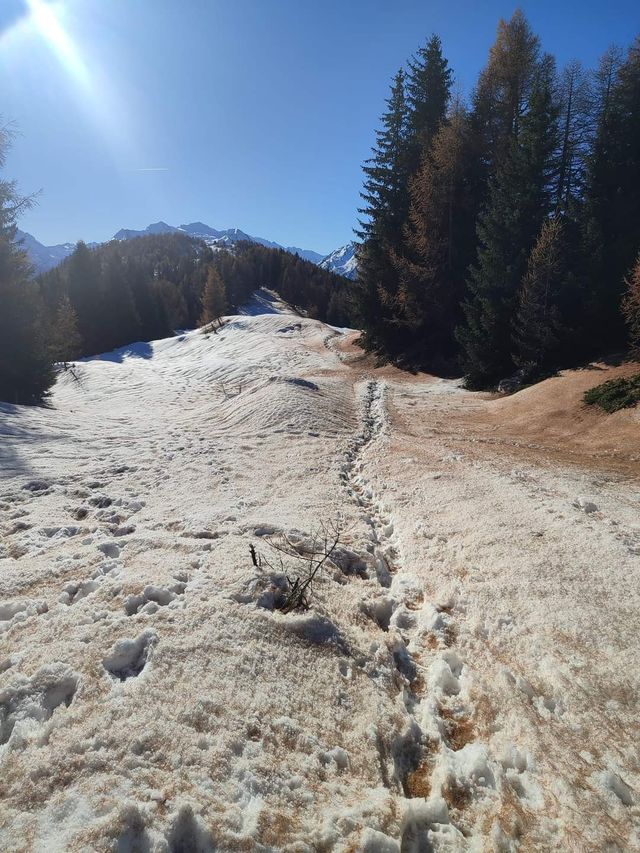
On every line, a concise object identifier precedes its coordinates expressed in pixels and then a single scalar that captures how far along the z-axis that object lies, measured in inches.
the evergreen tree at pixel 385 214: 1104.8
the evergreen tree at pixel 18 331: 667.4
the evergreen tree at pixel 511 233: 743.1
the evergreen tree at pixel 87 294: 1988.2
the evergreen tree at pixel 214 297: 2167.8
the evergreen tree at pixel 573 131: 840.3
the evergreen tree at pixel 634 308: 553.4
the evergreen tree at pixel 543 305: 668.1
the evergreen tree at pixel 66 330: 1175.4
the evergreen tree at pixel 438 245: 941.8
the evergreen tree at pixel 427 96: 1070.4
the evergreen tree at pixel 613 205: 683.4
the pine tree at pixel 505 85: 1018.7
